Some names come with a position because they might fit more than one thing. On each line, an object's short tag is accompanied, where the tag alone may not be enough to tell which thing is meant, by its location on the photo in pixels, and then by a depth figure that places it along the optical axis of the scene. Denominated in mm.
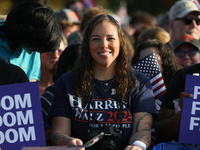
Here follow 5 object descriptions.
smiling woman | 5773
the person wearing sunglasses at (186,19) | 10422
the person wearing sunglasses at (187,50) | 8680
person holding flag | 7289
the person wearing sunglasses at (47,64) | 8977
